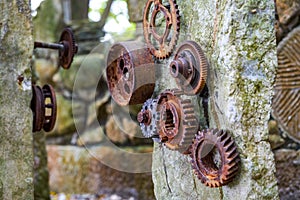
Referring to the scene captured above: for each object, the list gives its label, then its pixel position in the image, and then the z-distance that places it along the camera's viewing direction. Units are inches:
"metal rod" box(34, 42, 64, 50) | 87.8
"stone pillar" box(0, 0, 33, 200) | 79.8
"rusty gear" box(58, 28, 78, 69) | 91.6
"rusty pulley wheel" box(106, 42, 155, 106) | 80.5
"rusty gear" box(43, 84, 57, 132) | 86.5
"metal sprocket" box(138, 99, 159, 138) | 77.6
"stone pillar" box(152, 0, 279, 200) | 69.7
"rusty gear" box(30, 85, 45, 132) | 83.0
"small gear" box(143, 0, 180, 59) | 77.6
